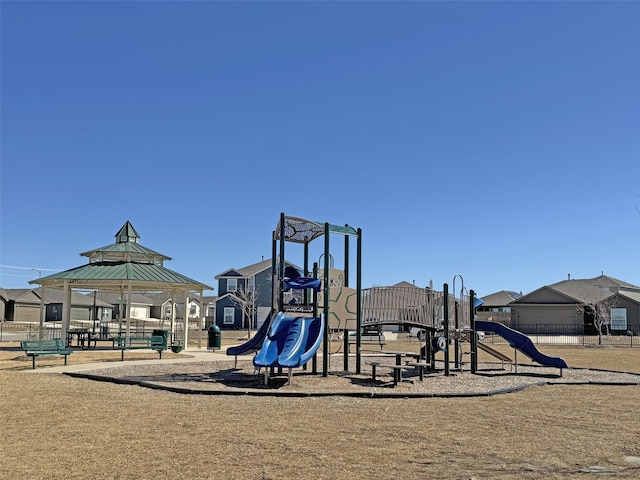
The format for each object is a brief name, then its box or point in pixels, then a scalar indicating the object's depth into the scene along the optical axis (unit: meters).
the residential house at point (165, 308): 79.12
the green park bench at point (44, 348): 16.47
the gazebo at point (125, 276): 24.77
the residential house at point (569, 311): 51.69
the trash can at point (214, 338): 26.80
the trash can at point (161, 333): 25.16
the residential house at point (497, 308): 61.49
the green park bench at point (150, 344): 20.17
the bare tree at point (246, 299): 55.53
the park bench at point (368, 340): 36.84
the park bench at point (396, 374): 13.33
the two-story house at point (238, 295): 60.44
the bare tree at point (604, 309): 44.85
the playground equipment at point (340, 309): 14.78
